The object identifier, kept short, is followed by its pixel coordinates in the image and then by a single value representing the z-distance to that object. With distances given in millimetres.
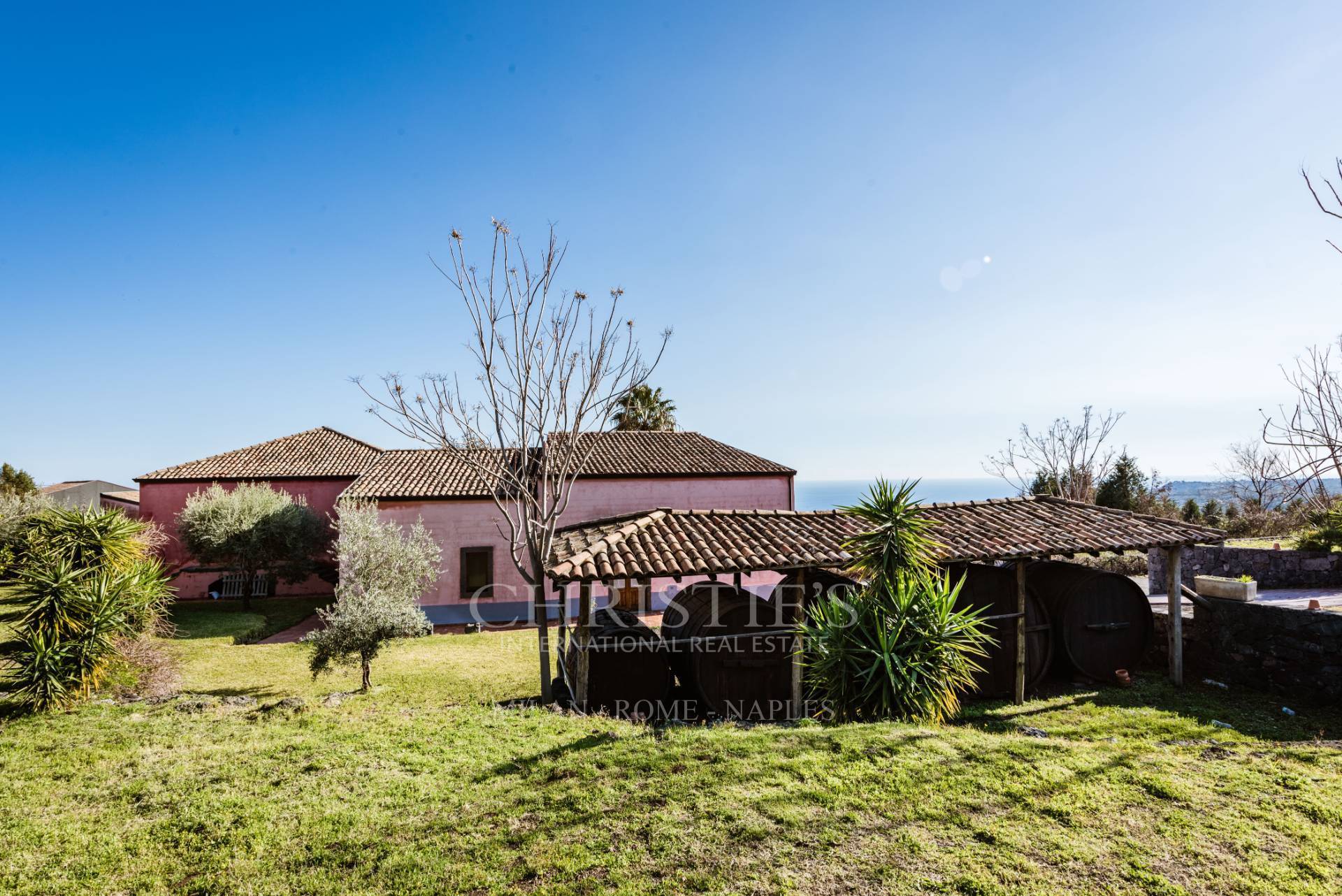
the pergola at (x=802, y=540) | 8727
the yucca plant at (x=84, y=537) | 9578
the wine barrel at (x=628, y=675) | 9219
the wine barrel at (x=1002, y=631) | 10375
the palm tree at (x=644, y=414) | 33531
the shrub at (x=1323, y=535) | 14719
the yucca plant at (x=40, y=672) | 8500
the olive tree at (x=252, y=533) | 18531
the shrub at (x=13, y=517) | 18219
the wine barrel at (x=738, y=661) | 9023
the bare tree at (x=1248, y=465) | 24094
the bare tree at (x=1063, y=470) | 29516
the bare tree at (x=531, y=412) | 10734
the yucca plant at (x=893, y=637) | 7883
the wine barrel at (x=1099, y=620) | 10961
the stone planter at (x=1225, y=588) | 11086
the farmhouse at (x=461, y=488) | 19219
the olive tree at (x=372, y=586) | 10742
